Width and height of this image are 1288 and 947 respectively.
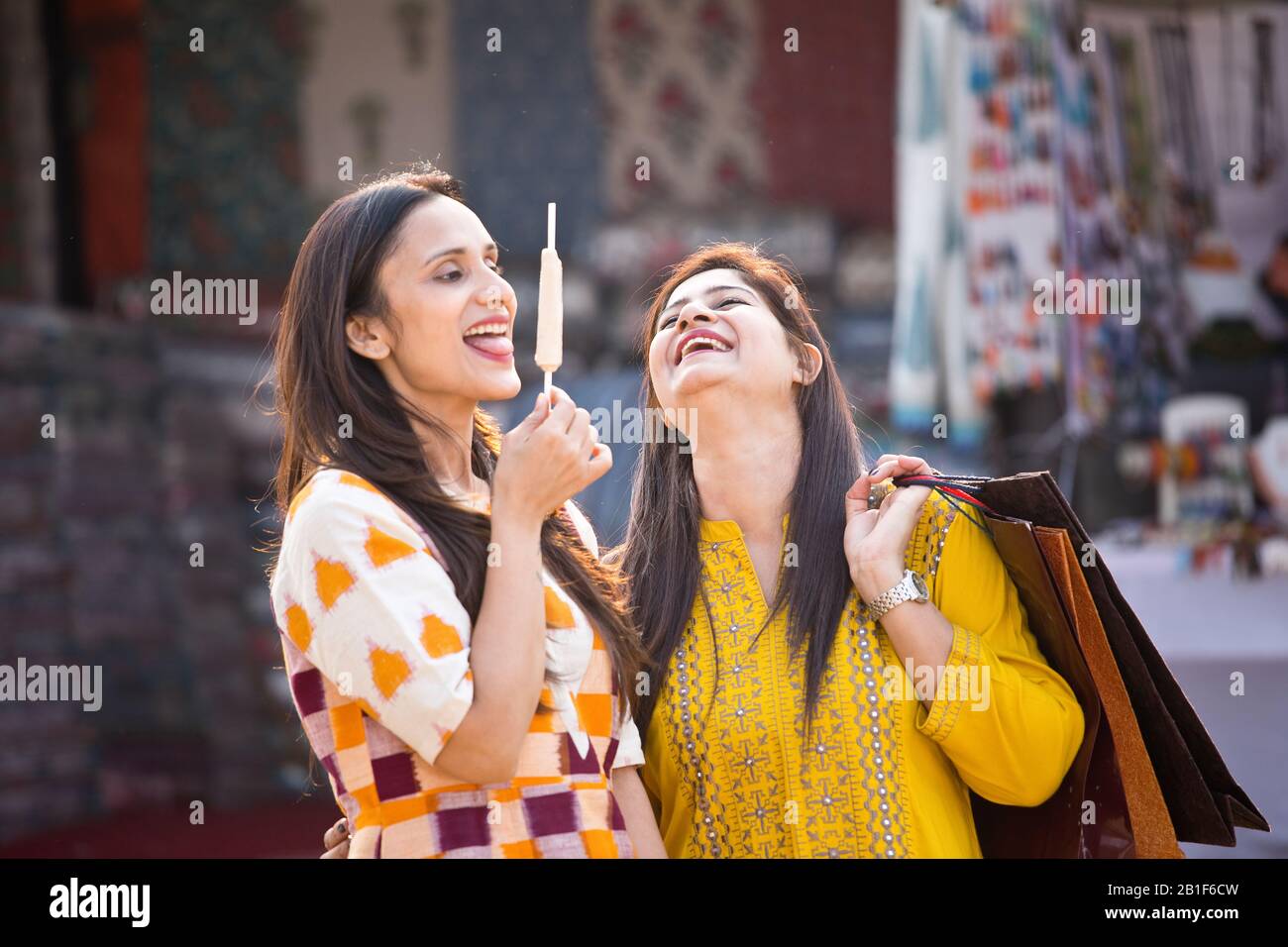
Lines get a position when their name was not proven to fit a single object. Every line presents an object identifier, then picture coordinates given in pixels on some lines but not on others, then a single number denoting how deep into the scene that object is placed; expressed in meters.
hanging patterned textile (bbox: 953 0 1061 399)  3.96
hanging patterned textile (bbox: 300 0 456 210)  5.18
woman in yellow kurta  2.09
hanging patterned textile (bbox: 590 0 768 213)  5.17
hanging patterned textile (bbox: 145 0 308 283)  5.27
